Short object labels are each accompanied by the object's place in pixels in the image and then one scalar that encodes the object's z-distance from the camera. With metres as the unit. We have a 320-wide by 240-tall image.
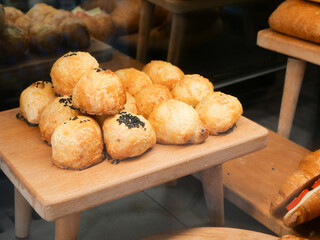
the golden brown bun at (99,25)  1.50
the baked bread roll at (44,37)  1.40
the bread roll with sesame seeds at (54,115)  1.12
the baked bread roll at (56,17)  1.40
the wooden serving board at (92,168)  0.96
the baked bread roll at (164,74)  1.38
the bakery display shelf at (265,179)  1.42
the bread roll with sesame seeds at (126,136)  1.06
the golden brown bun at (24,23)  1.36
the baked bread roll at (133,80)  1.33
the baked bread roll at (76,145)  1.02
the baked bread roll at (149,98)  1.25
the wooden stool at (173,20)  1.69
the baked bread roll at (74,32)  1.45
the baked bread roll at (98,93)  1.07
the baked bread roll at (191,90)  1.29
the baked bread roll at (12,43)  1.34
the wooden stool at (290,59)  1.72
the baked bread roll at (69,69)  1.17
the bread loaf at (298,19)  1.69
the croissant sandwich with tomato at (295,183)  1.34
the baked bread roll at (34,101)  1.20
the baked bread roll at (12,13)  1.33
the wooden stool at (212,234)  1.18
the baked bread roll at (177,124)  1.13
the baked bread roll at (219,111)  1.20
